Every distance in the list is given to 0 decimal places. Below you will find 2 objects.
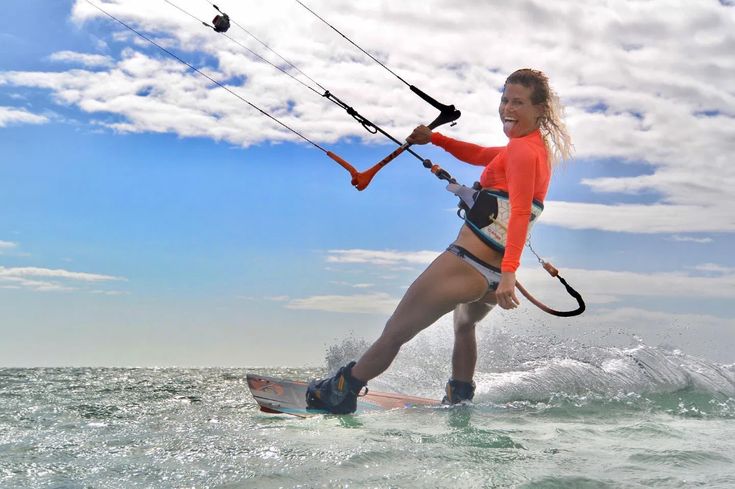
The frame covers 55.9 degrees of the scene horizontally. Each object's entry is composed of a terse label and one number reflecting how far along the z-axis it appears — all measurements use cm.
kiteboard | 658
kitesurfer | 560
